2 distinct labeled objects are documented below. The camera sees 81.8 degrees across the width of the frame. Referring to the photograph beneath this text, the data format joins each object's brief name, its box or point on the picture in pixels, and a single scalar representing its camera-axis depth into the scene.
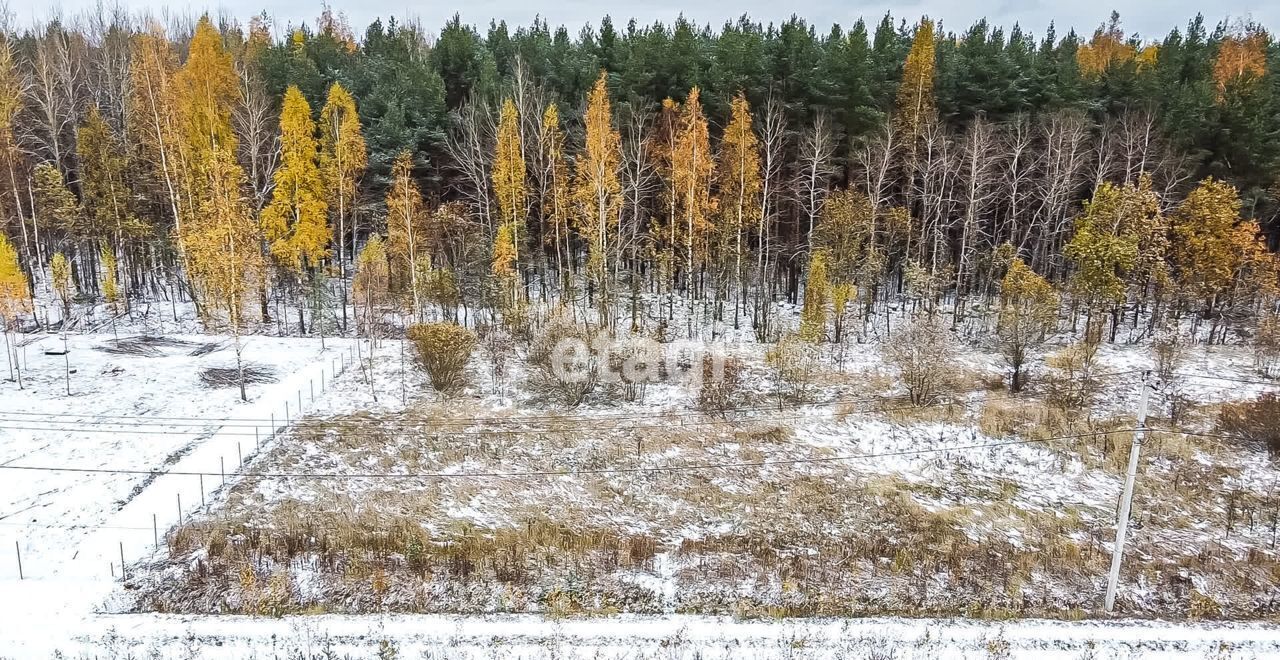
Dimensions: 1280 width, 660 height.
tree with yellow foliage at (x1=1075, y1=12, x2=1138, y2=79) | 43.70
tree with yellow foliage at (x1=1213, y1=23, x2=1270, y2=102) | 43.89
